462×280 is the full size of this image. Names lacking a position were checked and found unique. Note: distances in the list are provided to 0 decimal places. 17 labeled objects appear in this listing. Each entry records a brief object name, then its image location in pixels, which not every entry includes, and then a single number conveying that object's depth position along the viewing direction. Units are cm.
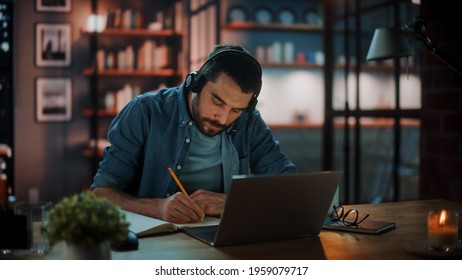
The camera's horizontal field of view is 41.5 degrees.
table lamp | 219
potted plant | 96
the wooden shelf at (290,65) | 571
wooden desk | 117
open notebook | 133
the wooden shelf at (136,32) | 517
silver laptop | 115
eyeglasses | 146
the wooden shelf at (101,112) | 520
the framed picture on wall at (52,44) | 523
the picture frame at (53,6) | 523
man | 167
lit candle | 120
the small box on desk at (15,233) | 115
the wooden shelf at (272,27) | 557
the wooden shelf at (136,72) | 516
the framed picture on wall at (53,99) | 526
